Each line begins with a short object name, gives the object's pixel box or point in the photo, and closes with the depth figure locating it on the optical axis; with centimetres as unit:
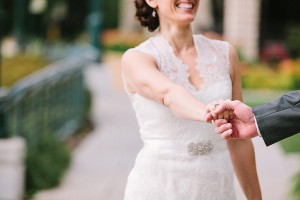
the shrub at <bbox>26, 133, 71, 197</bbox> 673
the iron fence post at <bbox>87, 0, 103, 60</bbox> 2212
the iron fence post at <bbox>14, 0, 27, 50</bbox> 2373
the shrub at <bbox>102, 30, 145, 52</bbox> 2078
